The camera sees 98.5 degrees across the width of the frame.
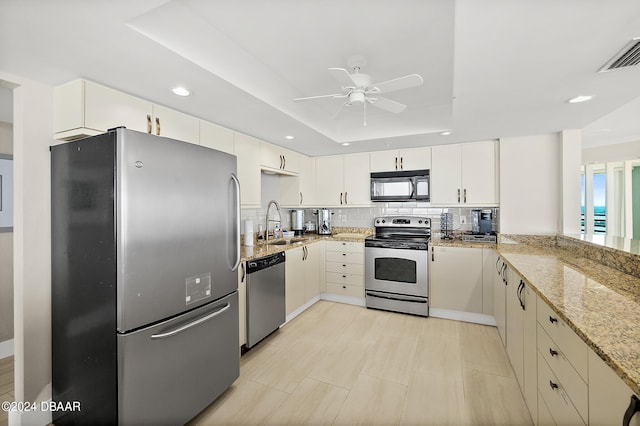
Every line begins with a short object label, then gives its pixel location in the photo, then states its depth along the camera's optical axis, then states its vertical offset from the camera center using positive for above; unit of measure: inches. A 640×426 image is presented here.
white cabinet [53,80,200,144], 67.4 +27.0
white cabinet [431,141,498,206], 135.9 +18.9
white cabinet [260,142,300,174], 132.5 +28.1
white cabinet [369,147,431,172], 149.1 +29.2
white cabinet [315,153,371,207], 163.2 +19.3
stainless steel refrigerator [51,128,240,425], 55.0 -14.4
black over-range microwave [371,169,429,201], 148.2 +14.4
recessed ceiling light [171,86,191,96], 74.1 +33.6
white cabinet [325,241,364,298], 148.9 -31.0
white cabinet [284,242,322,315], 125.2 -31.4
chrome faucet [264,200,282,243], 148.6 -4.4
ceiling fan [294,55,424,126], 62.2 +31.3
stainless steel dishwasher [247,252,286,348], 99.3 -32.4
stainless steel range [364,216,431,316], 133.0 -31.0
